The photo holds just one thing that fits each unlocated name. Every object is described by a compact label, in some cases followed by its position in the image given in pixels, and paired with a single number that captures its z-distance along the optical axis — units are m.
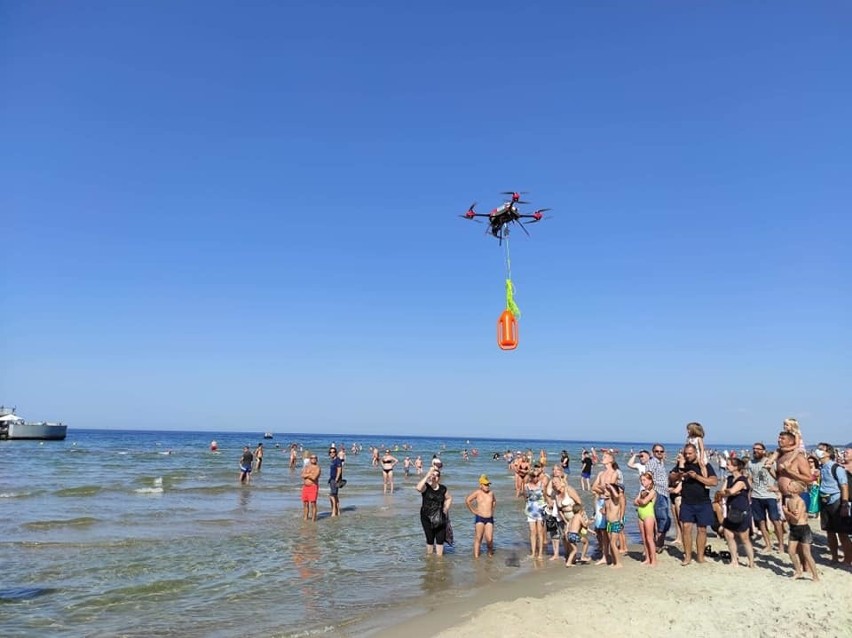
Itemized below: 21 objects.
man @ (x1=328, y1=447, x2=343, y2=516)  16.80
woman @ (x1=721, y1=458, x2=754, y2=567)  9.09
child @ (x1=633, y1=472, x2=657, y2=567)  9.43
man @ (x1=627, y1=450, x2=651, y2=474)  10.16
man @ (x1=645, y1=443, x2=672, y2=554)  10.39
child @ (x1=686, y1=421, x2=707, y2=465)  9.38
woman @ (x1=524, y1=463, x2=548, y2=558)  10.62
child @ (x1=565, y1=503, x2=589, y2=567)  10.19
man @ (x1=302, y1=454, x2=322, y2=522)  15.60
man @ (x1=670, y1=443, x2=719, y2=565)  9.14
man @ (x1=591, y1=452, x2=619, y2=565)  9.49
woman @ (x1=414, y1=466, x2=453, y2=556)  10.73
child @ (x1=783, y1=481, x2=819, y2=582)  7.72
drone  10.06
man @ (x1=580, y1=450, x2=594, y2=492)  24.14
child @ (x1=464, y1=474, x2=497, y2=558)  10.66
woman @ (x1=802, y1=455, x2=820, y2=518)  11.36
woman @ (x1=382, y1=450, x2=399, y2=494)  24.38
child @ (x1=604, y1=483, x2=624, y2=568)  9.41
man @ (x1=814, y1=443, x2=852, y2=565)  8.98
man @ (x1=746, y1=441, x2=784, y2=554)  9.95
